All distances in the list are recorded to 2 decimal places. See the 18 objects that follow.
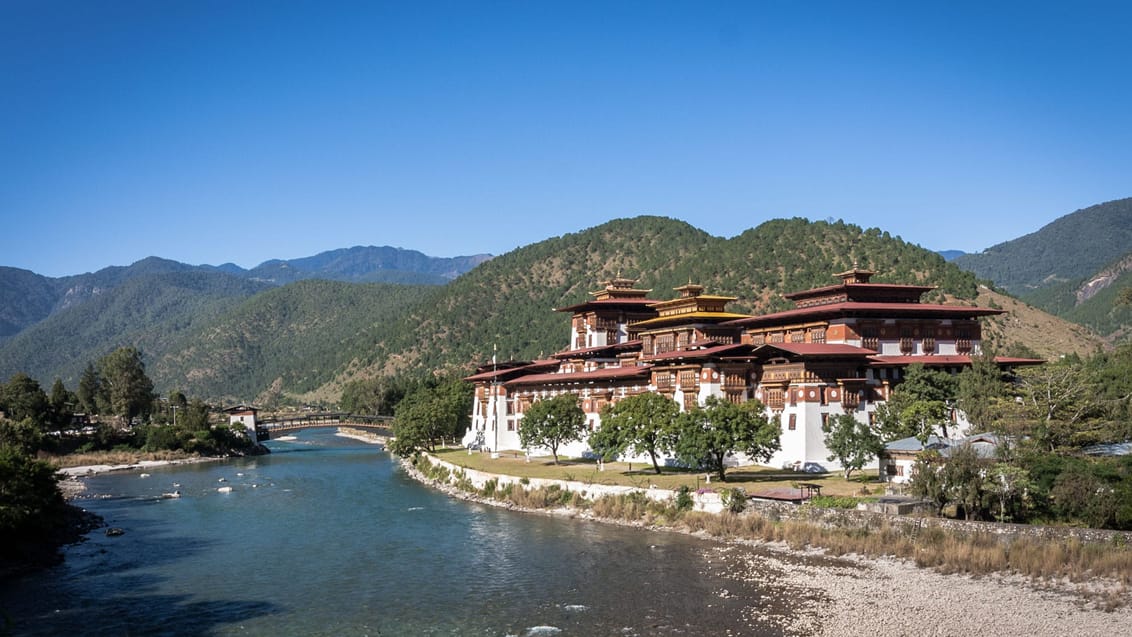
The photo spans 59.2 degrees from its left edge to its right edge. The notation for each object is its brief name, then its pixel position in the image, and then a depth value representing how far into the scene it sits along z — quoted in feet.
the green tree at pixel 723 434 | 198.49
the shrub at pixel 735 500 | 170.88
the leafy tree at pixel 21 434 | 278.05
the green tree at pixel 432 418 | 332.57
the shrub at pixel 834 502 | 157.10
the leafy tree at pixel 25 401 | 386.73
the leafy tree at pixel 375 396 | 551.18
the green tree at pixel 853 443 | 186.91
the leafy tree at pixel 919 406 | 196.44
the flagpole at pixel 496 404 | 322.55
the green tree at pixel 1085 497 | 135.54
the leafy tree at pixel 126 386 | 455.22
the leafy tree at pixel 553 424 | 263.70
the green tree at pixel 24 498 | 151.02
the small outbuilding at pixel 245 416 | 455.63
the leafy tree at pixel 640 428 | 216.74
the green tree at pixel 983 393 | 193.16
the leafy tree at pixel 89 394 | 485.15
